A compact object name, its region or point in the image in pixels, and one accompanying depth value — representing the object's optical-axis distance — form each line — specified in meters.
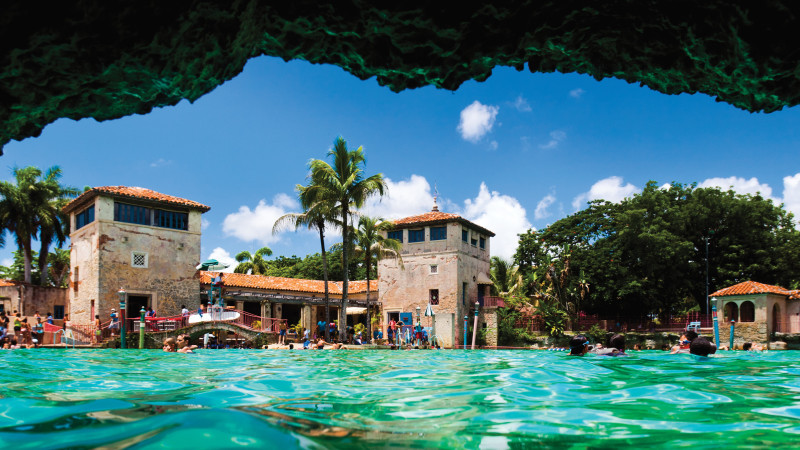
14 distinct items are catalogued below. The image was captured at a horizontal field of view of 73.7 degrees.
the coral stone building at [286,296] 31.89
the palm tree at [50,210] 36.00
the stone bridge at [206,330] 24.06
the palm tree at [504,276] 40.34
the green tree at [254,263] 49.69
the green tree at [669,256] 33.72
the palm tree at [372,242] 32.75
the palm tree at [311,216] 28.88
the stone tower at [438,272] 35.50
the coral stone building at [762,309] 27.45
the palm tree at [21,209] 34.75
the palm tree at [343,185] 28.84
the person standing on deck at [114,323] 24.17
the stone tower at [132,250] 27.09
